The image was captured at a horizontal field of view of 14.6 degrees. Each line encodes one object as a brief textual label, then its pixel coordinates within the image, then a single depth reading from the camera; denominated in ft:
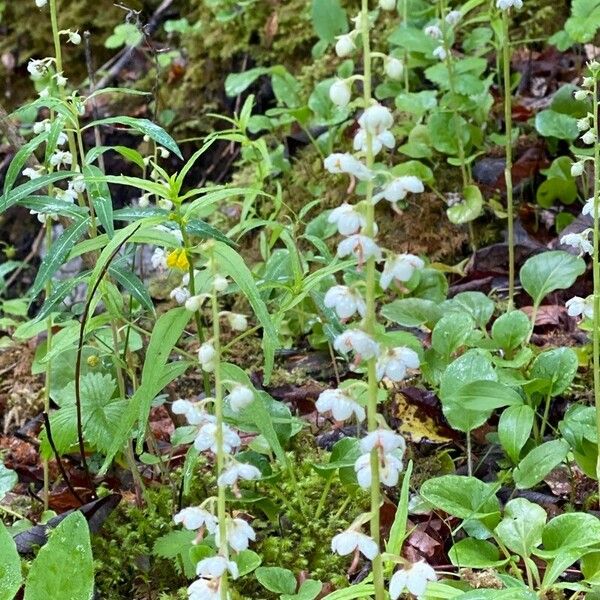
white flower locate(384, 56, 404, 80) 2.40
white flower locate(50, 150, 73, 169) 2.96
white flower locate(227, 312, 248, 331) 2.42
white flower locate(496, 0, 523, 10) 3.14
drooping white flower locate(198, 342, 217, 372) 2.41
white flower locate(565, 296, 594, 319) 2.83
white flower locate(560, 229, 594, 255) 2.85
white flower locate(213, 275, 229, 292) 2.40
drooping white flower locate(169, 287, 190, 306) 2.84
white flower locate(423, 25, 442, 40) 3.78
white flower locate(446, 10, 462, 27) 3.71
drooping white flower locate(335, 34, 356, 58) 2.42
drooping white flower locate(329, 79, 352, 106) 2.40
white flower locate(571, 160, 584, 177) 2.89
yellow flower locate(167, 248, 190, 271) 2.72
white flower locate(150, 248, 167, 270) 2.94
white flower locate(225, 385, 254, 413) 2.41
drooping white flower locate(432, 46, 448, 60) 3.93
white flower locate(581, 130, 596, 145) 2.82
